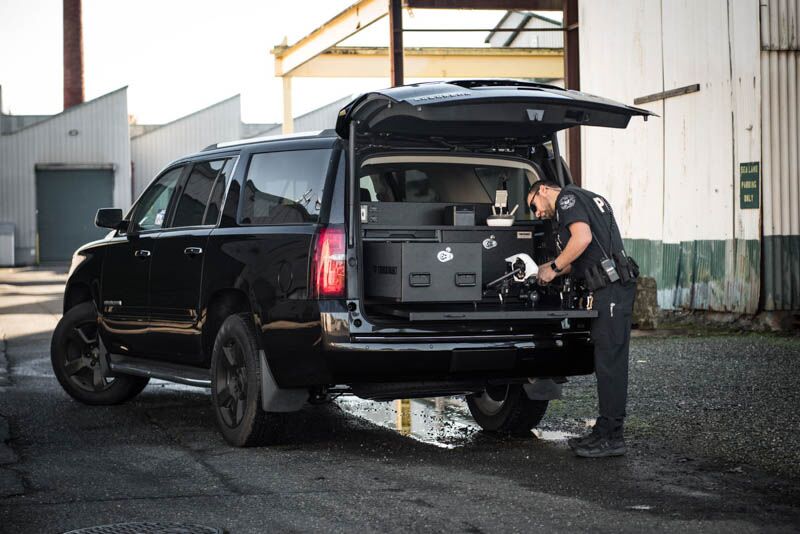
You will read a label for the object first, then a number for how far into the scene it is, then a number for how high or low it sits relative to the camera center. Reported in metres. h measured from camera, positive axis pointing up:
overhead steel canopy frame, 25.71 +4.45
